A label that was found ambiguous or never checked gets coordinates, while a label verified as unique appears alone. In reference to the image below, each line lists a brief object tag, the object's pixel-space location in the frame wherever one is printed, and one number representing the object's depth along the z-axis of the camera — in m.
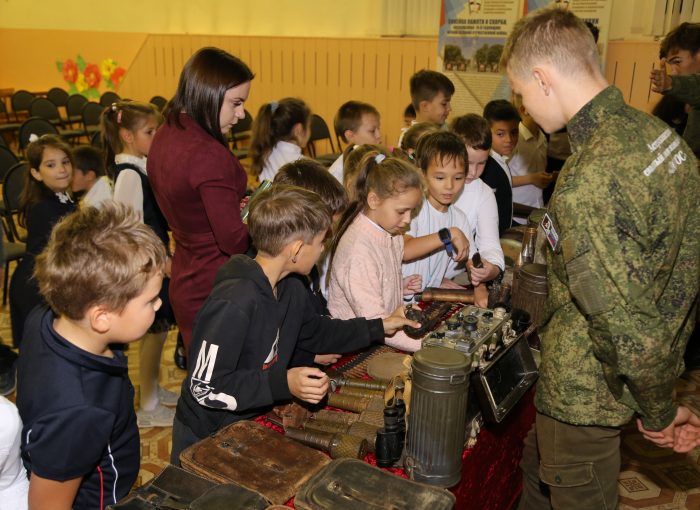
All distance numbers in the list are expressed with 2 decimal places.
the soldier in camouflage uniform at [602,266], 1.33
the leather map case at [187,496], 1.20
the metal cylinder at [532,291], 2.00
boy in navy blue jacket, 1.25
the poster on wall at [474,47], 6.65
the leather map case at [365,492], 1.22
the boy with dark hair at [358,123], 3.96
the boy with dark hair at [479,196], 2.89
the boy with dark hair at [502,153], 3.48
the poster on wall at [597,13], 5.93
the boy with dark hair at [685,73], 3.40
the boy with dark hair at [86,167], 3.93
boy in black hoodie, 1.58
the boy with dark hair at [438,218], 2.58
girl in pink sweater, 2.21
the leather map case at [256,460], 1.33
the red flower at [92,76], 11.12
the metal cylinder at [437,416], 1.36
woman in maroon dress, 2.22
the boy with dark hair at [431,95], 3.93
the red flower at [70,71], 11.30
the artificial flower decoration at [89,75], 10.92
